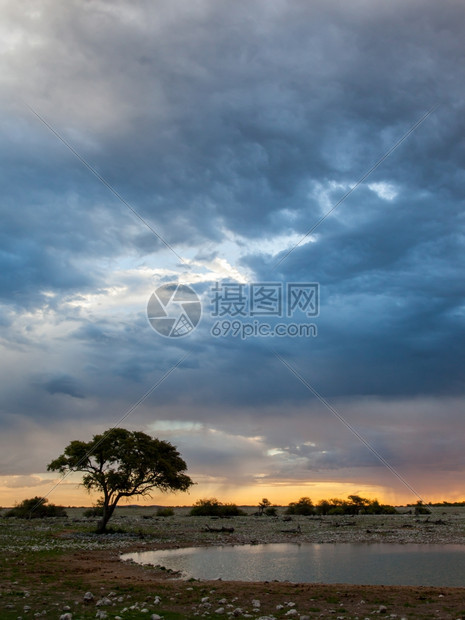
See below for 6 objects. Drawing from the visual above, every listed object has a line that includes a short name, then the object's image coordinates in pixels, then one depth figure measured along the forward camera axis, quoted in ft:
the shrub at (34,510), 239.09
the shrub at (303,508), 299.58
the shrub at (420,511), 316.50
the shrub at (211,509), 284.41
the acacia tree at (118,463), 140.05
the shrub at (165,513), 278.85
